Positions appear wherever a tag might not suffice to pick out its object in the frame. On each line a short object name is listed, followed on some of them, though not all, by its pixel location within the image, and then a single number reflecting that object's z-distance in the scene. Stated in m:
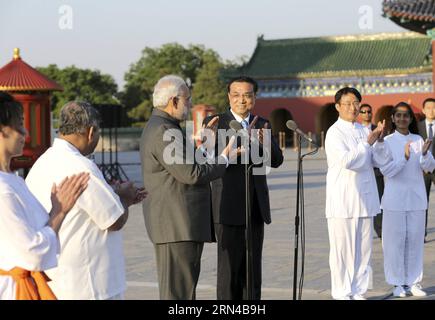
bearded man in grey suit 5.32
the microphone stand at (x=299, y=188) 5.81
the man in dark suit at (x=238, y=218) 6.18
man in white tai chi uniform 6.89
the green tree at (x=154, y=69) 54.47
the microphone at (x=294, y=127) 5.84
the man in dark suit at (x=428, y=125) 9.64
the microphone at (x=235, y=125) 5.67
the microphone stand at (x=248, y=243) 5.62
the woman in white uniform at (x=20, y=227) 3.62
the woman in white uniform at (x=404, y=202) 7.47
